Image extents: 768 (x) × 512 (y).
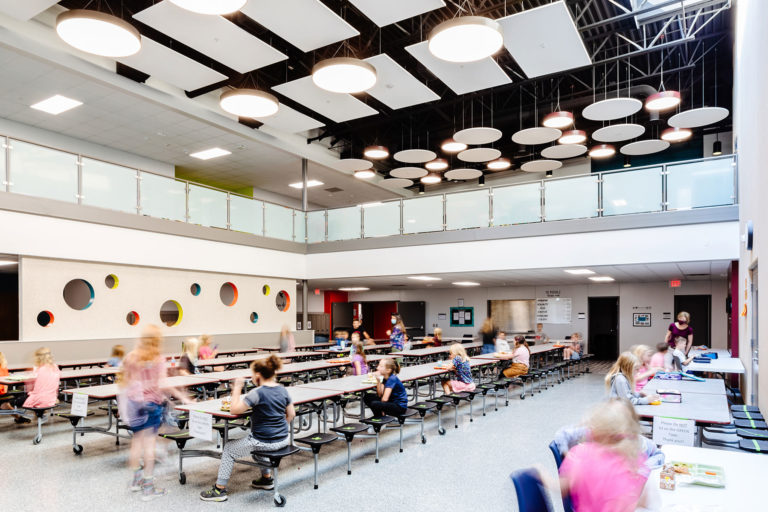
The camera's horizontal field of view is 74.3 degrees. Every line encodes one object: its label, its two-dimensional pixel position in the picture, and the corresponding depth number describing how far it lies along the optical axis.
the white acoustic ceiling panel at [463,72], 9.42
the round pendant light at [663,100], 10.16
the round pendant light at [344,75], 8.03
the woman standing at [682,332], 10.67
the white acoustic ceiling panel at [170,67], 9.27
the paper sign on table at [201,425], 4.65
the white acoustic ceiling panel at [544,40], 8.06
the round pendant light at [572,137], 12.60
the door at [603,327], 18.66
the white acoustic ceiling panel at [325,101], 10.81
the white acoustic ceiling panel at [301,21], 7.88
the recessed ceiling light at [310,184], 17.86
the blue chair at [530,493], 2.43
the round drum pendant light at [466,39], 6.88
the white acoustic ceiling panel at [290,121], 12.16
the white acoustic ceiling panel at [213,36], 8.06
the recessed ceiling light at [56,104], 10.84
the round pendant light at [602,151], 14.06
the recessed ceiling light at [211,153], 14.36
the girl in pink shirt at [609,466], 2.36
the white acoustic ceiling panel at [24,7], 7.62
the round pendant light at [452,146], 13.92
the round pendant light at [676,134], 13.23
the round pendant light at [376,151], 13.85
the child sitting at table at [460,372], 8.12
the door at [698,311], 16.41
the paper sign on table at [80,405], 5.70
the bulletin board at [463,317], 20.30
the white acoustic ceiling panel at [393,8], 7.71
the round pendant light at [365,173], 16.42
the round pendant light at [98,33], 6.78
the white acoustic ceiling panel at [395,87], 9.83
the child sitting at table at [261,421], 4.69
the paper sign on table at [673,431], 4.05
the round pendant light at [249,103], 9.23
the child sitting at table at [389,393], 6.41
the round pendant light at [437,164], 15.84
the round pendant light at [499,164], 16.03
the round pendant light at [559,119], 11.24
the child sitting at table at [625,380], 5.18
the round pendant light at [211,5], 6.48
